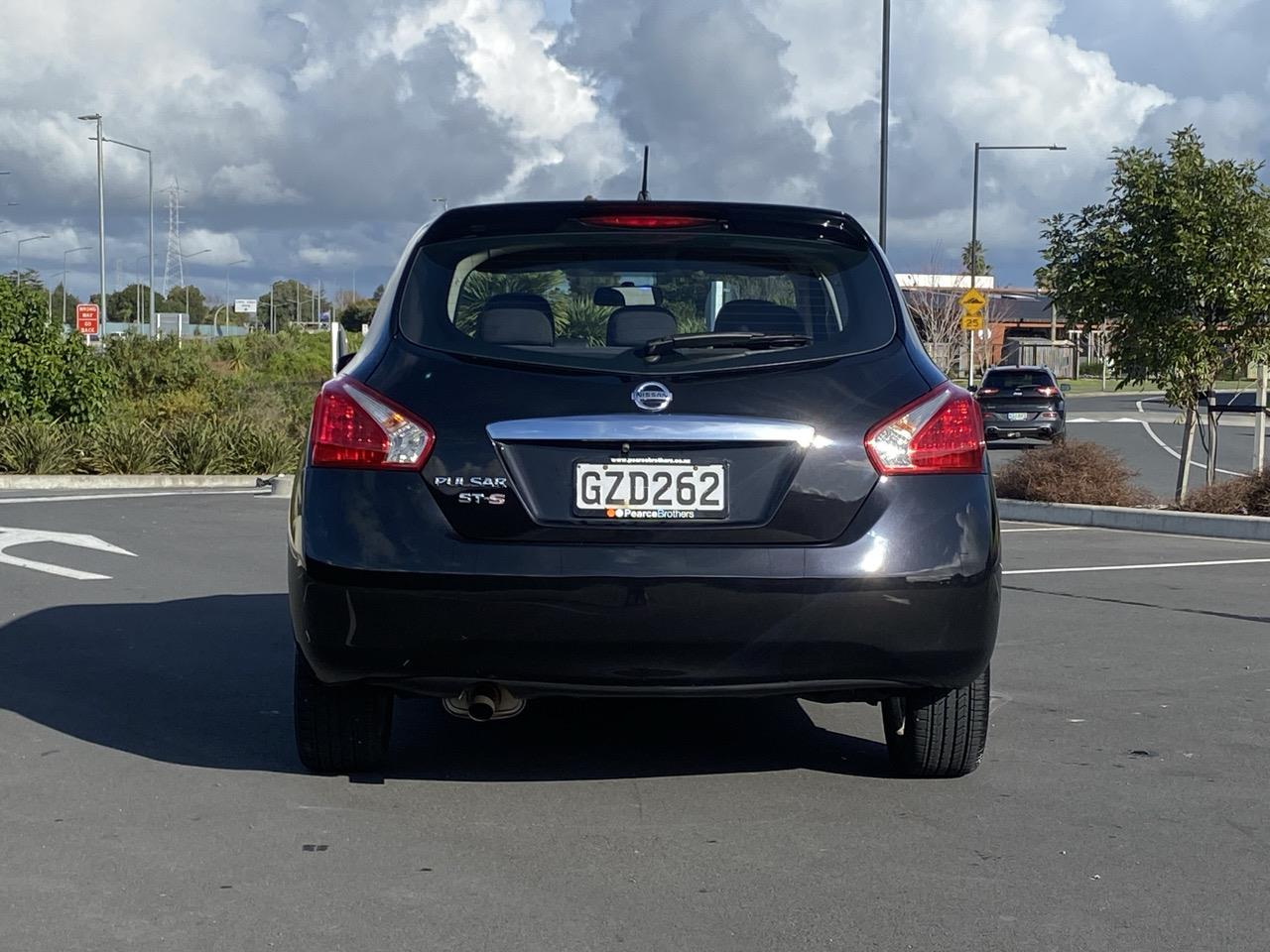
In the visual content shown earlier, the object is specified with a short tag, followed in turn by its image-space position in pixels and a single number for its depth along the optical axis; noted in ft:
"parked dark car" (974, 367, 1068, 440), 99.91
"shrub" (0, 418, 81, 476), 68.54
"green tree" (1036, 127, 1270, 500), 52.29
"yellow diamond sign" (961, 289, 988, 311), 131.03
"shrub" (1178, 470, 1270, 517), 48.98
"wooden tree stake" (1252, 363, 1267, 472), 54.24
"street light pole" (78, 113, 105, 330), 185.68
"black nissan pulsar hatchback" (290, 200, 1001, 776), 15.01
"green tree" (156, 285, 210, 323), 490.94
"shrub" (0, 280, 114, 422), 77.30
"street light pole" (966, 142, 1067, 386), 144.05
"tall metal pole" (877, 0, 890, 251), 87.71
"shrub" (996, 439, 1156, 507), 52.85
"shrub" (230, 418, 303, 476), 71.77
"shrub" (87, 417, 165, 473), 69.97
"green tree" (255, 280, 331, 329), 507.71
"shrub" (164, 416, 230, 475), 70.54
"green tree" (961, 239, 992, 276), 456.45
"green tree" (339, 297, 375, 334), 301.14
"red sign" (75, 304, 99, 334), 176.96
